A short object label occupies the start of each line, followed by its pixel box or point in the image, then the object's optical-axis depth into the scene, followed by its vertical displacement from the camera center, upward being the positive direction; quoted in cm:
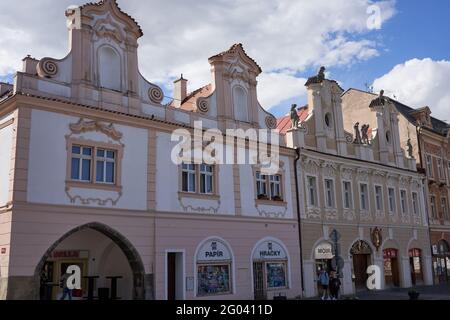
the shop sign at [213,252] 2017 +133
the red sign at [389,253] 2989 +157
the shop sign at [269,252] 2241 +141
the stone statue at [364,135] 3102 +872
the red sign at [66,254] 1888 +130
